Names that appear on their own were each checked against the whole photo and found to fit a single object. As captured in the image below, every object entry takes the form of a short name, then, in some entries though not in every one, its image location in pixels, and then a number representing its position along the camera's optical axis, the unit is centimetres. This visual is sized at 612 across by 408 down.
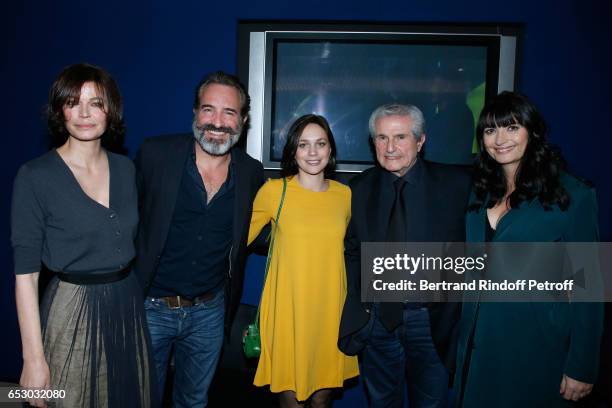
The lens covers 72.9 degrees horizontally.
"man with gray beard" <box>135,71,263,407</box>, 207
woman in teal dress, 169
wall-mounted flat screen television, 273
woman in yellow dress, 210
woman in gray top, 154
